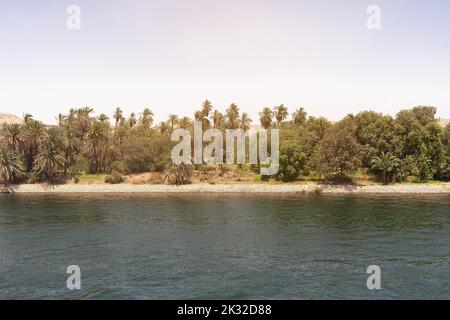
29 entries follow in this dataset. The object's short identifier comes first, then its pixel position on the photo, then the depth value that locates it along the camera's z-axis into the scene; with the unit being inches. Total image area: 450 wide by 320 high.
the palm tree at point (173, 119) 4921.3
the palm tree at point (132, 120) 5137.8
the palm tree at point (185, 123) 4774.6
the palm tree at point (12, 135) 3865.7
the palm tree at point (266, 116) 5098.4
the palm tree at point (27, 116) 4394.7
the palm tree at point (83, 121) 4307.6
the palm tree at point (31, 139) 3939.5
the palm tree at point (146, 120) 5064.0
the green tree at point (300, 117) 5629.9
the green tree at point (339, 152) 3607.3
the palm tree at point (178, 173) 3747.5
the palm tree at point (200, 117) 4864.7
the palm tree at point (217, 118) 4930.4
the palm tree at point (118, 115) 5027.1
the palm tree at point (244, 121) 4696.1
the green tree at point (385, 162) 3678.6
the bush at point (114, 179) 3860.7
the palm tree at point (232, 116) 4630.9
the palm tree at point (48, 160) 3757.4
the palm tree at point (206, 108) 4940.9
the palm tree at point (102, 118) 4424.2
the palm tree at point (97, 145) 4111.7
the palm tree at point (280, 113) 5226.4
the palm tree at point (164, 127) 4830.2
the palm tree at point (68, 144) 3939.5
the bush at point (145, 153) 4119.1
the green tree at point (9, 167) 3604.8
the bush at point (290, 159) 3823.8
